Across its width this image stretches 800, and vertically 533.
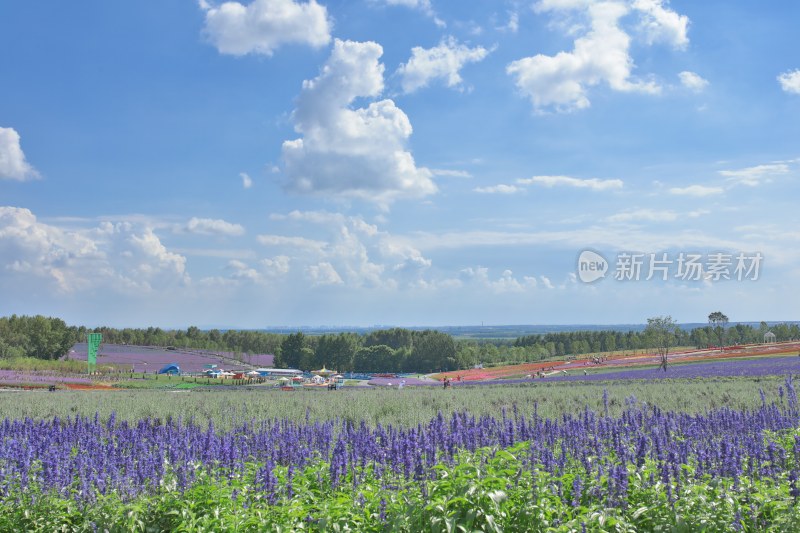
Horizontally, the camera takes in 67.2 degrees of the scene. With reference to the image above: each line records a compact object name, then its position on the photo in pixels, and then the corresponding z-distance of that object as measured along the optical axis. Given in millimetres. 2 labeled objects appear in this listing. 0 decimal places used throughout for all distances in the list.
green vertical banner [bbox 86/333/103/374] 52688
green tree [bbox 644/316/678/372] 46844
